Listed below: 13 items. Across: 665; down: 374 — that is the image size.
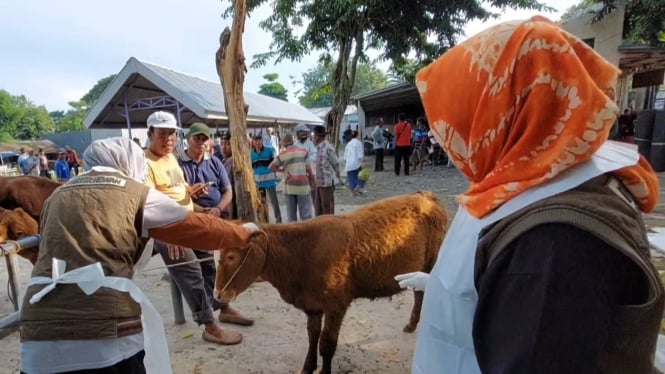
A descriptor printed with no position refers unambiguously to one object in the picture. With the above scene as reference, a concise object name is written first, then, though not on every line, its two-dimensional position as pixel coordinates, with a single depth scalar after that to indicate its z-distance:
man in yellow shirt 3.46
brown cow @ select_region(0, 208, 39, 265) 2.91
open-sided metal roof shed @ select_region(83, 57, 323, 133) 10.04
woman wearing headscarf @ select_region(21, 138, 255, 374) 1.73
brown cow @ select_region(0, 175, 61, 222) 3.10
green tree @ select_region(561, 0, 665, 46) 10.28
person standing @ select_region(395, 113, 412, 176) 13.24
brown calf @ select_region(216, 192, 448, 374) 2.74
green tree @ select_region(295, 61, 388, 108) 60.53
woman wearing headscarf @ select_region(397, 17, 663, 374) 0.72
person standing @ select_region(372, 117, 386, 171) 15.16
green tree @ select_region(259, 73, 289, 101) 61.84
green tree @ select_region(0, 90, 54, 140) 52.22
